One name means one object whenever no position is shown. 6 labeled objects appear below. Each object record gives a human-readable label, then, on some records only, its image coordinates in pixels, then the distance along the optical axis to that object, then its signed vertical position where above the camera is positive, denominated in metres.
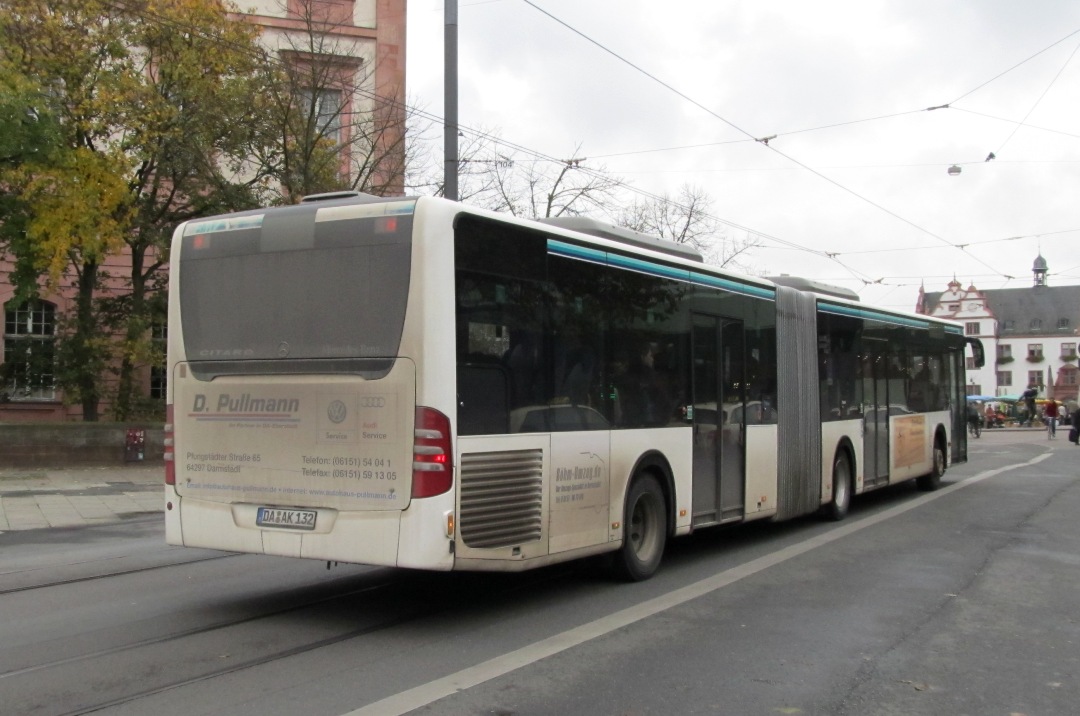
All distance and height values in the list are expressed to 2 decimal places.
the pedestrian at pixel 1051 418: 46.72 -1.04
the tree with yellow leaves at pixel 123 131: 21.80 +5.59
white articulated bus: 7.11 +0.05
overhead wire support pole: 14.77 +4.05
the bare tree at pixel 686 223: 42.34 +6.92
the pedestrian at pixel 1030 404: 68.97 -0.65
